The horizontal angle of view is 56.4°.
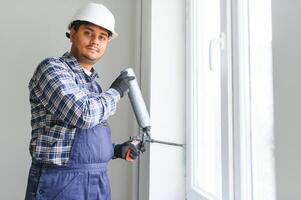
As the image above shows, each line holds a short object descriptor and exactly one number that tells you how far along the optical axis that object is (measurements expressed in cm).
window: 90
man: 102
